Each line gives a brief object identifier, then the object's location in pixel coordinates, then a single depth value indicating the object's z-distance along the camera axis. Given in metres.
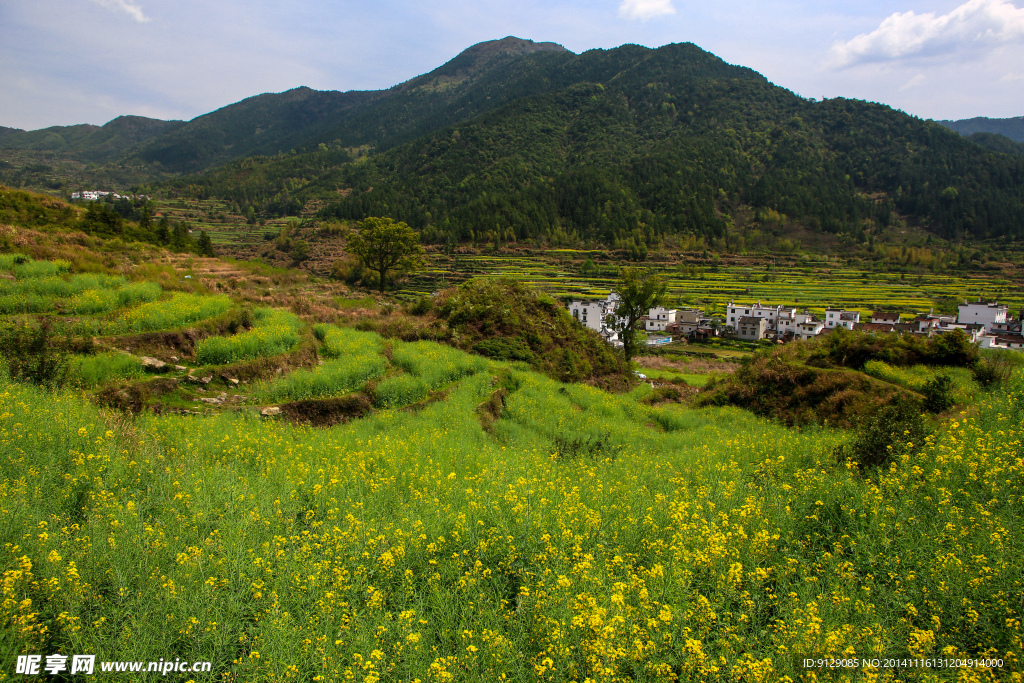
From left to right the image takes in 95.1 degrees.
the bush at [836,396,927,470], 7.49
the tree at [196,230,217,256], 39.89
